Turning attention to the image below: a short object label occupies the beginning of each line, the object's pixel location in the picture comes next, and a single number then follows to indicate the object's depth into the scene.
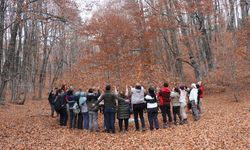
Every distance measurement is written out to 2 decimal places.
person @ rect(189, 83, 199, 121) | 14.21
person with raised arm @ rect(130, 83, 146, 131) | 12.75
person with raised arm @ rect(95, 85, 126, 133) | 12.68
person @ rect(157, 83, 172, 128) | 13.01
